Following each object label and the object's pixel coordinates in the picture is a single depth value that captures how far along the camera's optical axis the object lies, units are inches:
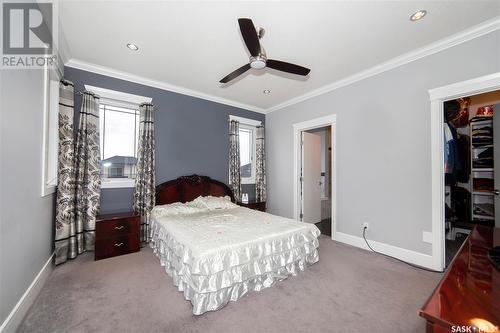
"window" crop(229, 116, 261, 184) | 202.1
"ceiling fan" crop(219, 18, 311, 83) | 69.9
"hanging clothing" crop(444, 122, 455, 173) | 118.8
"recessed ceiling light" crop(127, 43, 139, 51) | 104.9
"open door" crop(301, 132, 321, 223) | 182.7
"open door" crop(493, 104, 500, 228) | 120.6
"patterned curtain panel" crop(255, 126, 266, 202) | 198.8
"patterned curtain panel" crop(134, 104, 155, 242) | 135.1
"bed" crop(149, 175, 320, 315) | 73.4
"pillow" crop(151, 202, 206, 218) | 127.4
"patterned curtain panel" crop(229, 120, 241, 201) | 182.5
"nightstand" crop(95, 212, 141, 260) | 112.1
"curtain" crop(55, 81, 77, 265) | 107.6
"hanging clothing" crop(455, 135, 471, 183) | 137.7
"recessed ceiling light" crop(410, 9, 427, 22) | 82.0
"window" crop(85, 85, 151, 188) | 134.0
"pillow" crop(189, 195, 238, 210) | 145.4
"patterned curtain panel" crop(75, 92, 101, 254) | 117.4
